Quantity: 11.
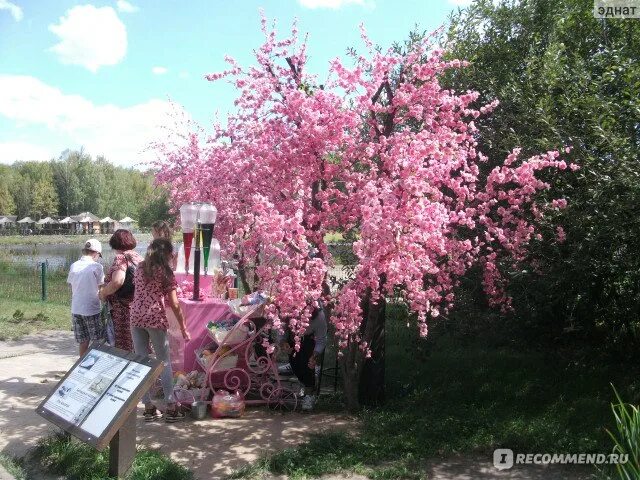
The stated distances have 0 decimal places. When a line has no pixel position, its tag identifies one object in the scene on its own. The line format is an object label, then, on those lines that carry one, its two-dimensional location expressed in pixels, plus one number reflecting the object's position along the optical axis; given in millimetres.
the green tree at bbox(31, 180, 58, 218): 79250
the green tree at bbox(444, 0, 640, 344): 4836
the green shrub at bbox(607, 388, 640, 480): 3139
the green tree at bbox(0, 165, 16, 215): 79375
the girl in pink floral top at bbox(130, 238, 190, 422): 5430
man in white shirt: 6668
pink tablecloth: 6328
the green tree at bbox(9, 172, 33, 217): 81938
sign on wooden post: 4000
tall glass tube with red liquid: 6715
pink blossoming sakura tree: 4699
